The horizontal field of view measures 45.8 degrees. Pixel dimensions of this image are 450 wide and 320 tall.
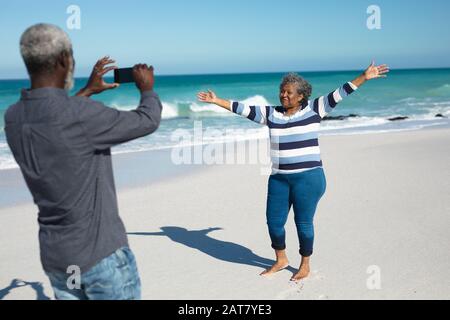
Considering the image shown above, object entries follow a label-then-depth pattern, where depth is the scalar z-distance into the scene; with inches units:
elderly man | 82.6
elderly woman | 183.6
